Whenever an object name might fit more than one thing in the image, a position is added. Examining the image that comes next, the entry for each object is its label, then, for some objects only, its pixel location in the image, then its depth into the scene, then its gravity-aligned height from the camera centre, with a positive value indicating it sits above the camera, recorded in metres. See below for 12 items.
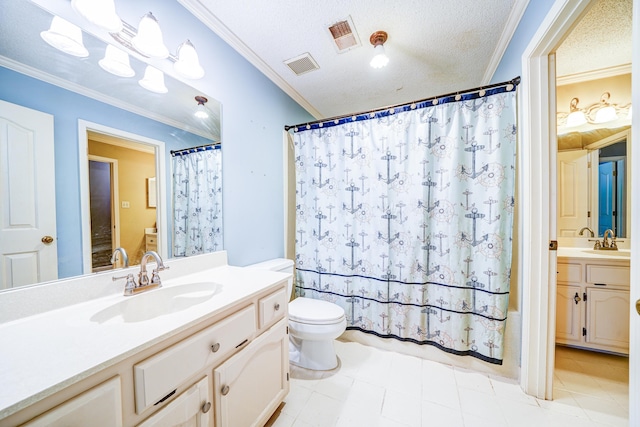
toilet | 1.51 -0.80
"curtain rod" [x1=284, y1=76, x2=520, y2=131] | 1.40 +0.78
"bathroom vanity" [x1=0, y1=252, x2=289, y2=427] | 0.51 -0.41
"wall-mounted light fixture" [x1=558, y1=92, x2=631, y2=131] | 1.84 +0.76
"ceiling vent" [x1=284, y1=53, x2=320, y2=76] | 1.75 +1.16
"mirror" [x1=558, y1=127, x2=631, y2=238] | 1.82 +0.17
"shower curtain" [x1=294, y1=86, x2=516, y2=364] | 1.48 -0.07
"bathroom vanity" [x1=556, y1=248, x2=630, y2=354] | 1.62 -0.68
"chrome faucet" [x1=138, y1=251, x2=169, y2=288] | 1.05 -0.28
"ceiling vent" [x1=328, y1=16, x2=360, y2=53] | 1.46 +1.17
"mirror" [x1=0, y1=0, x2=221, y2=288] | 0.81 +0.47
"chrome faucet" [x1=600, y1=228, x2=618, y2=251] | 1.82 -0.28
